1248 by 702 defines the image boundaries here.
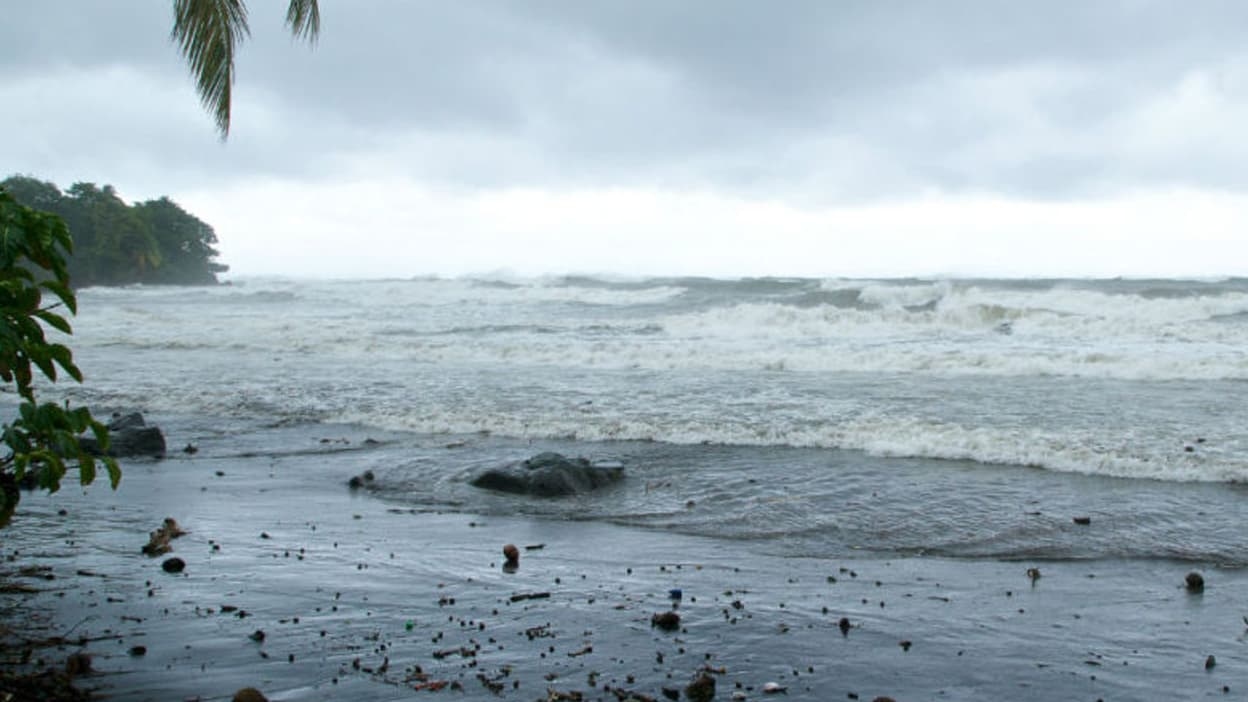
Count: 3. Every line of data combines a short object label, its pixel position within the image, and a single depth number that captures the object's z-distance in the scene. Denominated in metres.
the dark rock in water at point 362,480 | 8.55
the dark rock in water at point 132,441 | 9.72
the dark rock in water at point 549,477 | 8.30
